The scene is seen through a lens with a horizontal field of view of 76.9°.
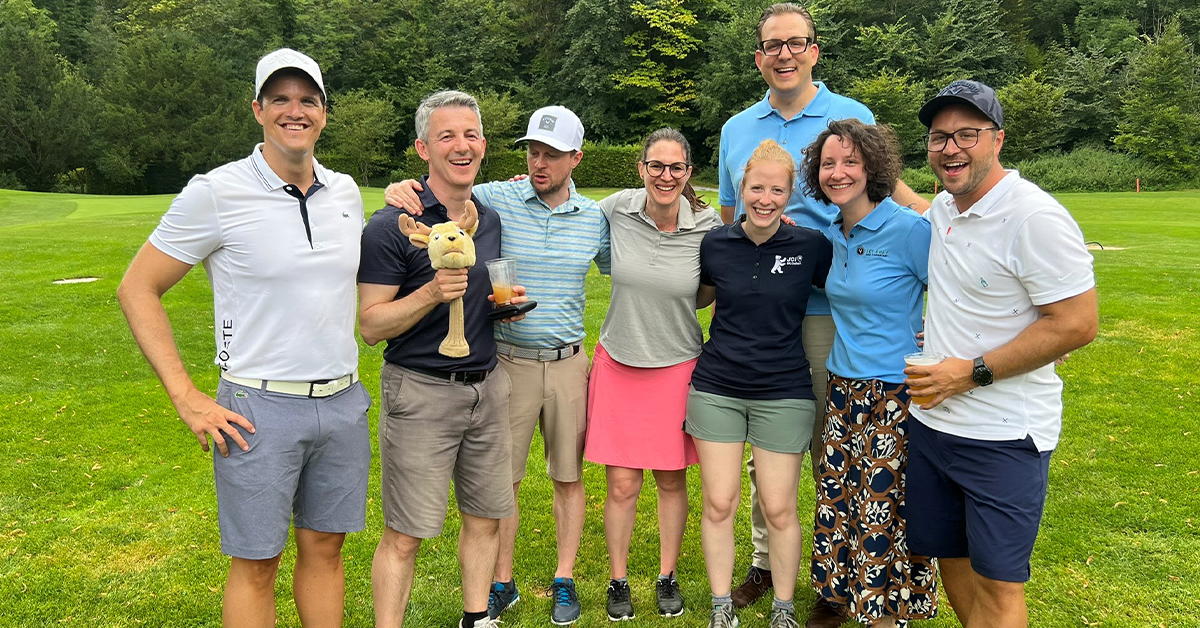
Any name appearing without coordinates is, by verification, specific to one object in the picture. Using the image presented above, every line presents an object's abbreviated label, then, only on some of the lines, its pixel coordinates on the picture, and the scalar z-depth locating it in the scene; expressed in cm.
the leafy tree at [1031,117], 3909
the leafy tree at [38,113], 3784
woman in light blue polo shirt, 355
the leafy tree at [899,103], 4094
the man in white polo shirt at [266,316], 296
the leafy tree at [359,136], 4116
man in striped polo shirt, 401
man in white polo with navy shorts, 276
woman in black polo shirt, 381
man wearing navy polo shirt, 344
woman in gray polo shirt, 400
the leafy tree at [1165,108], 3569
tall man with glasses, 404
